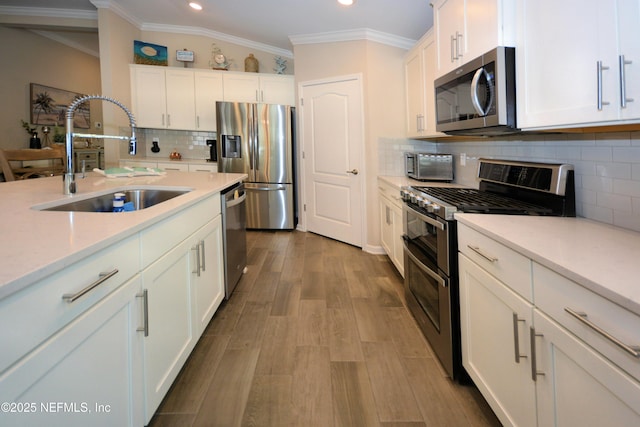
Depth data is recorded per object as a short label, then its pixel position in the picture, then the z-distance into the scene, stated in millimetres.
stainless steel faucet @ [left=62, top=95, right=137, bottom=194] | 1695
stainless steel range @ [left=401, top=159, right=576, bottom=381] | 1686
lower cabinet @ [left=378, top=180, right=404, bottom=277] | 3057
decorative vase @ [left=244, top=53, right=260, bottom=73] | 5336
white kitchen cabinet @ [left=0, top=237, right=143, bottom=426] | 725
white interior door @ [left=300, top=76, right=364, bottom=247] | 4172
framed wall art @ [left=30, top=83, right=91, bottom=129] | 5656
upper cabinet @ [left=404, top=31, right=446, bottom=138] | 3033
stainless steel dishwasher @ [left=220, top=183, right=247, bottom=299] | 2605
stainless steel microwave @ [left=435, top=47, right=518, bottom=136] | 1662
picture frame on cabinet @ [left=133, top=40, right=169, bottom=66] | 5074
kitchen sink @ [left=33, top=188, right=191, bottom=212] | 1655
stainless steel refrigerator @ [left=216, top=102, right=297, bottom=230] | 4938
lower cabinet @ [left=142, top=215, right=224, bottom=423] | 1372
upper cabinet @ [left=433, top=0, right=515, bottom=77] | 1666
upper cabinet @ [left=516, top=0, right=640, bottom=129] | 1035
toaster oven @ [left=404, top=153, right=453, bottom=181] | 3207
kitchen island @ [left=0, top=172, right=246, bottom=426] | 742
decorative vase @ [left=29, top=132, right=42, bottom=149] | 5473
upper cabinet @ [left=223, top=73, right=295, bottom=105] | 5273
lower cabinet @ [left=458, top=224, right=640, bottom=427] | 783
